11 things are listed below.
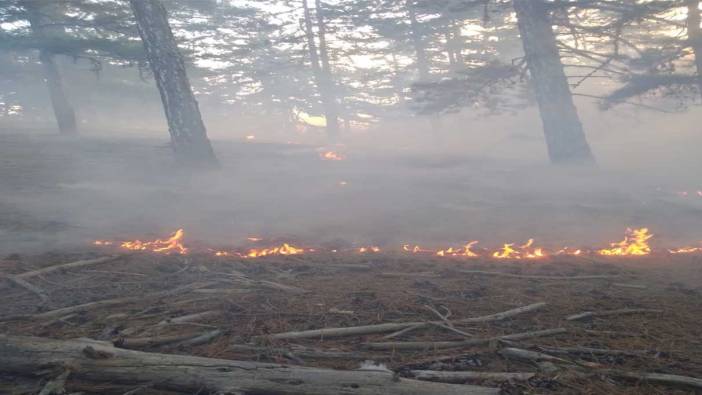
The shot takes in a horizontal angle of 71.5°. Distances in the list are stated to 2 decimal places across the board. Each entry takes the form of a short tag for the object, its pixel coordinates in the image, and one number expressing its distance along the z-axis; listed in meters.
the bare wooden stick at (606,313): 4.73
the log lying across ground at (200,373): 3.13
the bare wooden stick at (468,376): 3.34
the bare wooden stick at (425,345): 4.02
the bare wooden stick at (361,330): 4.20
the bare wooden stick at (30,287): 5.37
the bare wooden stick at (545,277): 6.59
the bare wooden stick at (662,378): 3.30
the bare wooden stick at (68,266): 6.24
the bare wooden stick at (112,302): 4.73
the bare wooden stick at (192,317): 4.46
